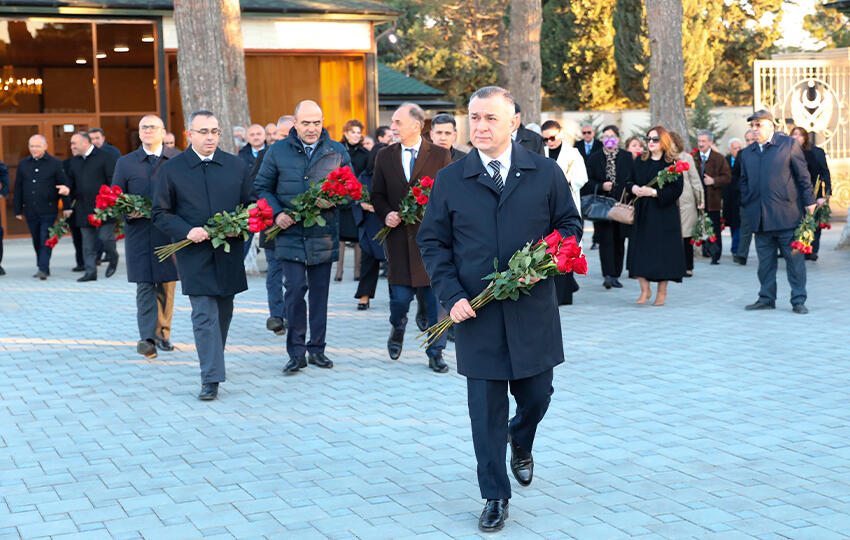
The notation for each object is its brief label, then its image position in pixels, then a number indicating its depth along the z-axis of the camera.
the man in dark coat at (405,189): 9.09
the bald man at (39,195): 16.66
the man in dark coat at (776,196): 11.60
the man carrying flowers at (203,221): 8.09
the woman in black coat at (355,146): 14.68
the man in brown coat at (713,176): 16.64
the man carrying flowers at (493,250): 5.23
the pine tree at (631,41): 41.67
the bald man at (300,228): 8.95
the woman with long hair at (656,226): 12.30
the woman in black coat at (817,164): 15.48
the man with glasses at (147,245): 9.70
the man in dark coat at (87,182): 16.42
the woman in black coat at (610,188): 13.71
